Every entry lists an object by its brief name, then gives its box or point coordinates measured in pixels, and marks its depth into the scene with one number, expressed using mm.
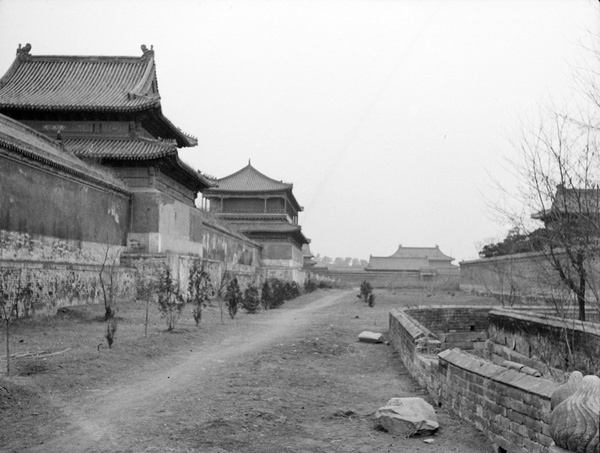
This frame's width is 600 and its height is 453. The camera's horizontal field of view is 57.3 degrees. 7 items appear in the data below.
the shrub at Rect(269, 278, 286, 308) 21973
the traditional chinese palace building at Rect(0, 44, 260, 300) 16531
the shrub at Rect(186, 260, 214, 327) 18766
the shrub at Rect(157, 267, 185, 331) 12062
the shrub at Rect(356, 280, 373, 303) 28491
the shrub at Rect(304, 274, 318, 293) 39469
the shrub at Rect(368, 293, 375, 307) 24325
